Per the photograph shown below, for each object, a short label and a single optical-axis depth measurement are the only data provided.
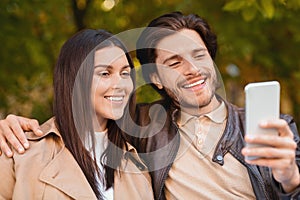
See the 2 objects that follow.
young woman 2.17
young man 2.22
